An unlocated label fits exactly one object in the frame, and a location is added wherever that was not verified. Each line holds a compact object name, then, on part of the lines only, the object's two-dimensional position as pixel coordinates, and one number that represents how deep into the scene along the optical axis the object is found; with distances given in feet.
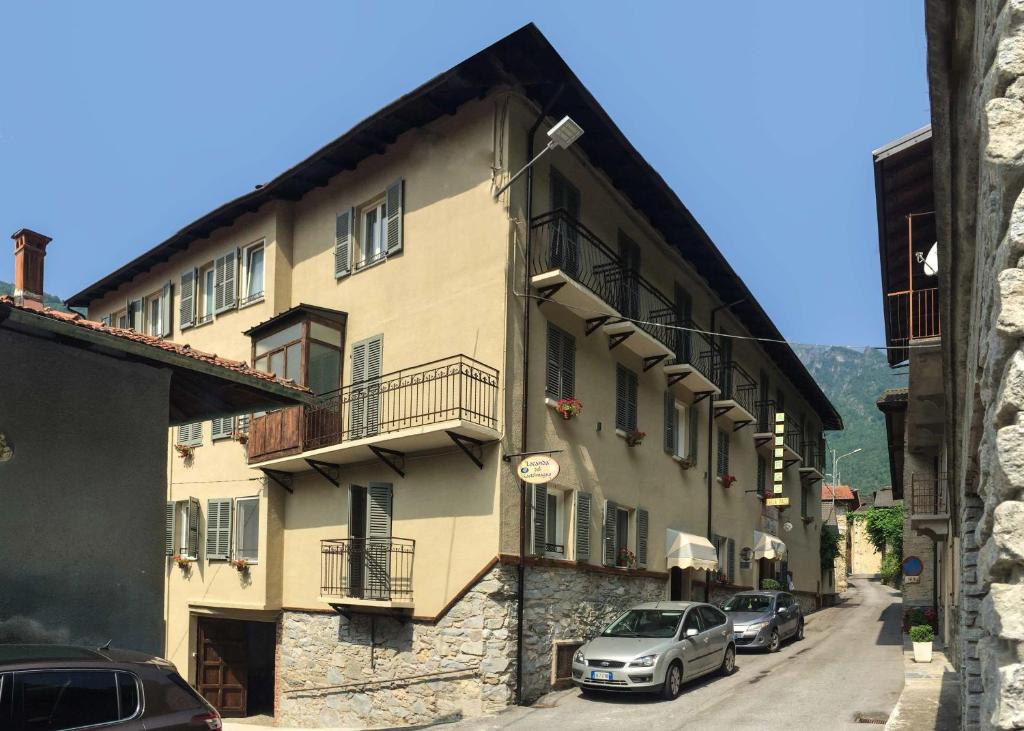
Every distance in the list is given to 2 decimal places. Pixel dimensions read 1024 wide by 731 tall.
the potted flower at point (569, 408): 61.52
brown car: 21.75
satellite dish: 42.28
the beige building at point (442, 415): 57.31
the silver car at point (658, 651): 53.52
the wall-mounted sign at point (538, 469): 54.08
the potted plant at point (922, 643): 65.62
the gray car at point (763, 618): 73.97
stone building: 10.16
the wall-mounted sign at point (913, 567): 91.30
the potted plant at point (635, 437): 70.44
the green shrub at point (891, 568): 168.55
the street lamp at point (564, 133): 52.06
